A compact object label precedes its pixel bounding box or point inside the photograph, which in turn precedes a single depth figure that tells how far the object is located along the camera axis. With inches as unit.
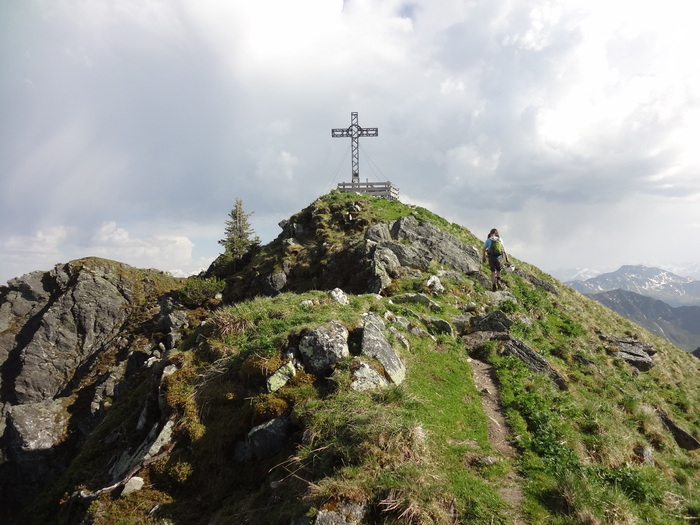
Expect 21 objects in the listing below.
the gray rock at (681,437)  581.0
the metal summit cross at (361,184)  1930.4
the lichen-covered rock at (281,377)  387.5
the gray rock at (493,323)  677.3
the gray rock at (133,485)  331.0
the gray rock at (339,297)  637.3
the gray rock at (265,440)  344.8
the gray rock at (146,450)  362.3
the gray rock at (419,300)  735.1
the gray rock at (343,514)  229.2
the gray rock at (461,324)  685.2
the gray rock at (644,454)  420.2
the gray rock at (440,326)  629.6
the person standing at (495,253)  875.4
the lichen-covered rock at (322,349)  407.2
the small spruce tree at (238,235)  2023.9
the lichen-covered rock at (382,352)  423.2
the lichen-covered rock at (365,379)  375.9
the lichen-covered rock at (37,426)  1234.6
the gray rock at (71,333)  1828.2
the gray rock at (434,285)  864.1
